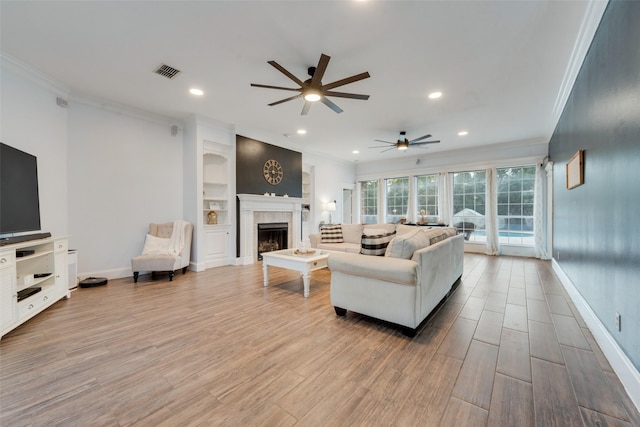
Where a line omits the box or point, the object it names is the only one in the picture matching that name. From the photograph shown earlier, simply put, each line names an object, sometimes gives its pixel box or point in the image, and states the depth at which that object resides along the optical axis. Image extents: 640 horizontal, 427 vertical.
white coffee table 3.40
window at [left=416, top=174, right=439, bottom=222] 7.76
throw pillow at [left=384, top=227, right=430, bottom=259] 2.46
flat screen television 2.53
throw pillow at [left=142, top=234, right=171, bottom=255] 4.42
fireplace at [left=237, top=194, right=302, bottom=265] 5.39
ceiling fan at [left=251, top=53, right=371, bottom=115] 2.66
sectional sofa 2.29
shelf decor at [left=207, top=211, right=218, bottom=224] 5.27
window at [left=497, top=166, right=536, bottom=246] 6.42
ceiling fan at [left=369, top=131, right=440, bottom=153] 5.64
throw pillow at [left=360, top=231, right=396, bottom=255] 2.71
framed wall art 2.79
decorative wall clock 5.92
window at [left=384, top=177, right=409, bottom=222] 8.33
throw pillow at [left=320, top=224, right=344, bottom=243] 5.25
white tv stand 2.26
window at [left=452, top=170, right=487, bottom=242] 7.06
